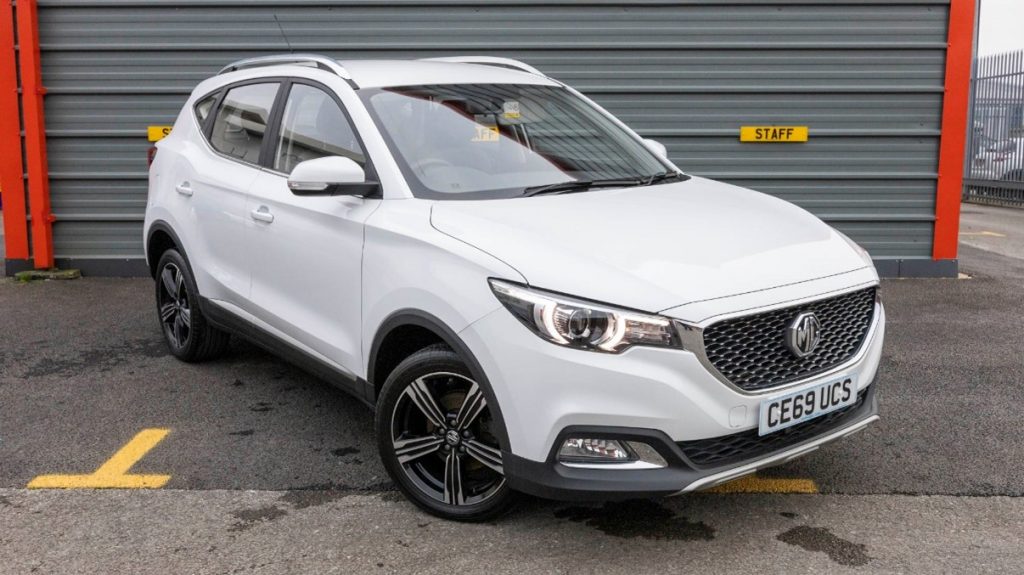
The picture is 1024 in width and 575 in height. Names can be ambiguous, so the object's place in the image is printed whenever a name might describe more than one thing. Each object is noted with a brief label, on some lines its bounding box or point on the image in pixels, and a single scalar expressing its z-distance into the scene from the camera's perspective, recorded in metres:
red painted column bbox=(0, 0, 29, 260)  8.34
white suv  3.11
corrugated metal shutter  8.41
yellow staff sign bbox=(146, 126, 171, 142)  8.53
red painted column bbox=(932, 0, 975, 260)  8.34
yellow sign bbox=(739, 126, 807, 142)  8.55
